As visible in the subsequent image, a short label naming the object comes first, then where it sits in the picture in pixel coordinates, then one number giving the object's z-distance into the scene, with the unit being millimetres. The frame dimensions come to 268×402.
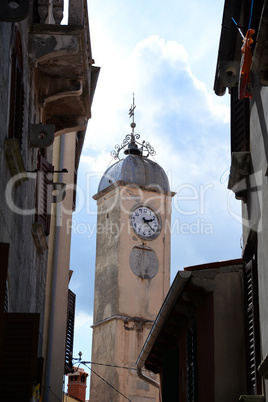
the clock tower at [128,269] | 36375
